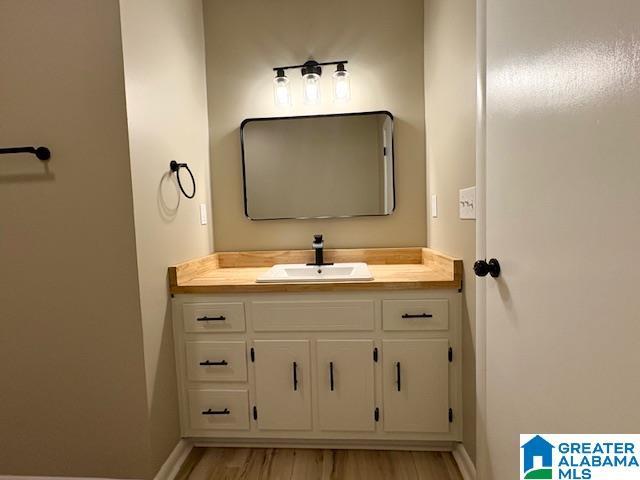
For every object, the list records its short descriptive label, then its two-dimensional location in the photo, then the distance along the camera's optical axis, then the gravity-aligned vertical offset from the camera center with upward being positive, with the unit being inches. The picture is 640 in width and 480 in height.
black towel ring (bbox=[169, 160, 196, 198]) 63.8 +10.7
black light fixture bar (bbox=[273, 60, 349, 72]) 77.1 +36.2
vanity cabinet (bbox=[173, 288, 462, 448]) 60.6 -27.2
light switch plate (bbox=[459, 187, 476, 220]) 49.4 +1.6
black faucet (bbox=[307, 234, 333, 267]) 76.9 -6.8
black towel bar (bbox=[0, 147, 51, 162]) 50.9 +12.0
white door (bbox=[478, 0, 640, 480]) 22.2 -0.5
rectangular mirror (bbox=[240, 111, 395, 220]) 80.3 +13.0
